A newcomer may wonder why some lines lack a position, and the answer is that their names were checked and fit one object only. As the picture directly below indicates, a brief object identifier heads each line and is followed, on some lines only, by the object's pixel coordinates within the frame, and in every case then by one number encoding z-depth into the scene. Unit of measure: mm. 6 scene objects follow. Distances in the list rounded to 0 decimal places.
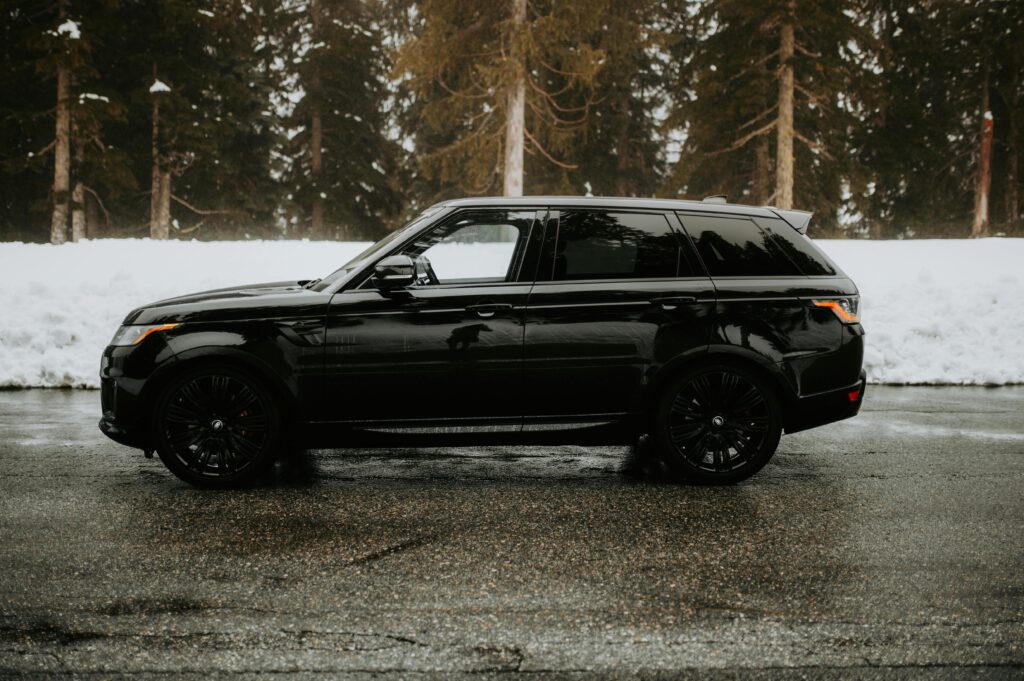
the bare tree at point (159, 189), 31422
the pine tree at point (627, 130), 36281
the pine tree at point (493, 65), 24531
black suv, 5762
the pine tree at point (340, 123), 39969
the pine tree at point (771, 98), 27453
